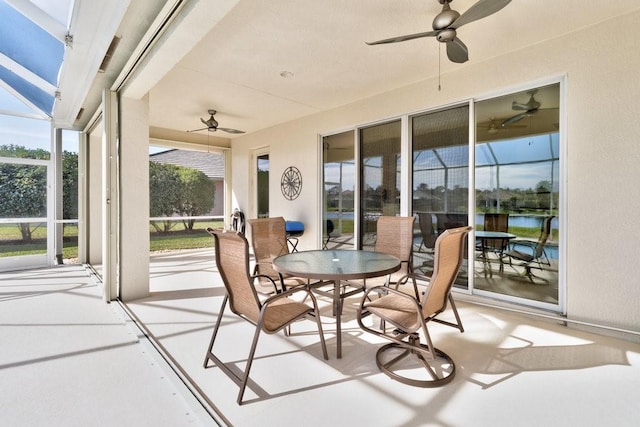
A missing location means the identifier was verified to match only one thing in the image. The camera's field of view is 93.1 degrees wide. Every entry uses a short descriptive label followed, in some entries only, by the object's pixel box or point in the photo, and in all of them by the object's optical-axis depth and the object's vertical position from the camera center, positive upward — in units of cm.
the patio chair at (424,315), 194 -74
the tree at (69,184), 595 +54
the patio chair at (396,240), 344 -35
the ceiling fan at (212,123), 541 +158
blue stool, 570 -34
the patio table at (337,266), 229 -46
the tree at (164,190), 838 +61
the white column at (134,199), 377 +16
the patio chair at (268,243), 342 -41
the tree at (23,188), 527 +42
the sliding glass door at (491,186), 330 +31
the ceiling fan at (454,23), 203 +140
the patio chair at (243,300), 186 -59
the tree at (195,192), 866 +55
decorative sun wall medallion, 606 +58
